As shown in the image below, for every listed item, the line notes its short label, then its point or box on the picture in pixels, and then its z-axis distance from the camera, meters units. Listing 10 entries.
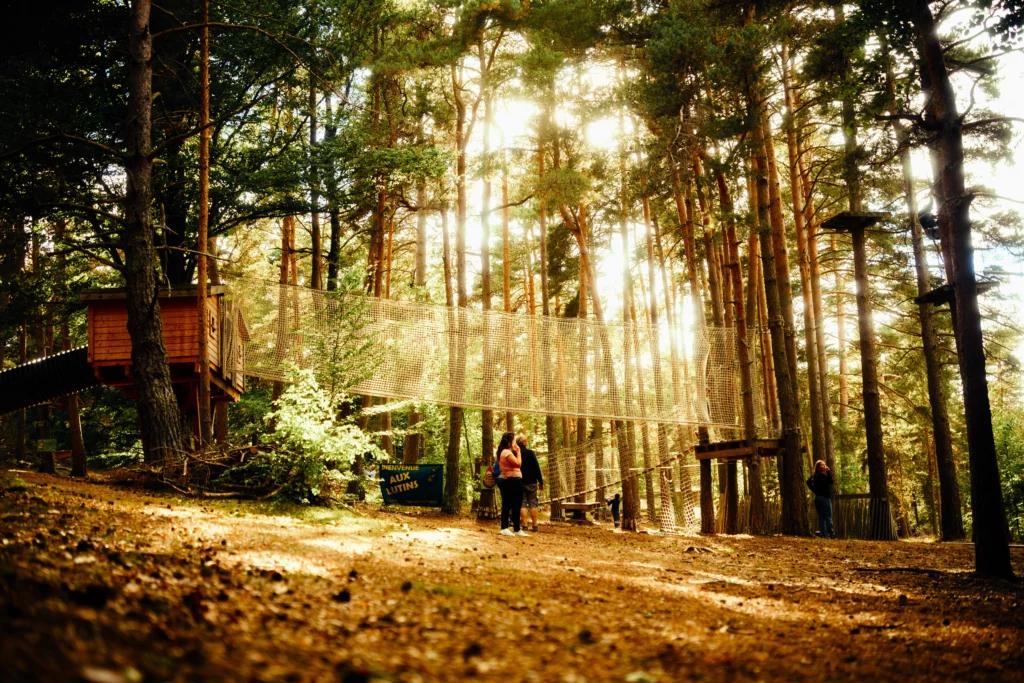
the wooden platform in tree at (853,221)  13.01
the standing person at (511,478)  9.41
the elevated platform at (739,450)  12.13
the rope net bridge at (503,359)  11.09
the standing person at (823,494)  12.78
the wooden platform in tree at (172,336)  12.27
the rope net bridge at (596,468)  13.48
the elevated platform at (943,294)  11.61
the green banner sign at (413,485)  13.78
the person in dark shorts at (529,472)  10.76
